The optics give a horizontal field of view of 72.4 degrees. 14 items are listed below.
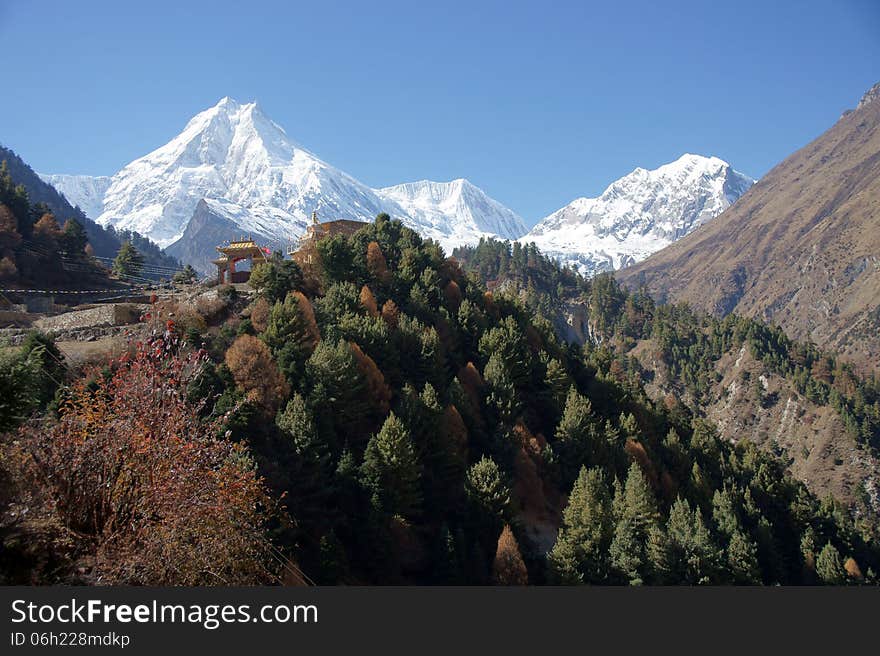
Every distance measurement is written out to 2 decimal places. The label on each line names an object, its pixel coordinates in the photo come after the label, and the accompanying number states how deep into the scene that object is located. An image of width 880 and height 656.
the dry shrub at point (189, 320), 36.34
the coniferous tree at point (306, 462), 30.47
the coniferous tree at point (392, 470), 34.56
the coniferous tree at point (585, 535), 34.53
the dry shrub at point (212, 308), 44.06
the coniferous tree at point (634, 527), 34.78
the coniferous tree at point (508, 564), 33.41
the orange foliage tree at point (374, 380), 41.81
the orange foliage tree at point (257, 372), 34.47
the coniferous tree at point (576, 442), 49.31
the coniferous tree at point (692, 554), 36.66
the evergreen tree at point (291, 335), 38.03
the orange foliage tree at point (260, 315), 41.57
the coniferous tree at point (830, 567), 44.66
